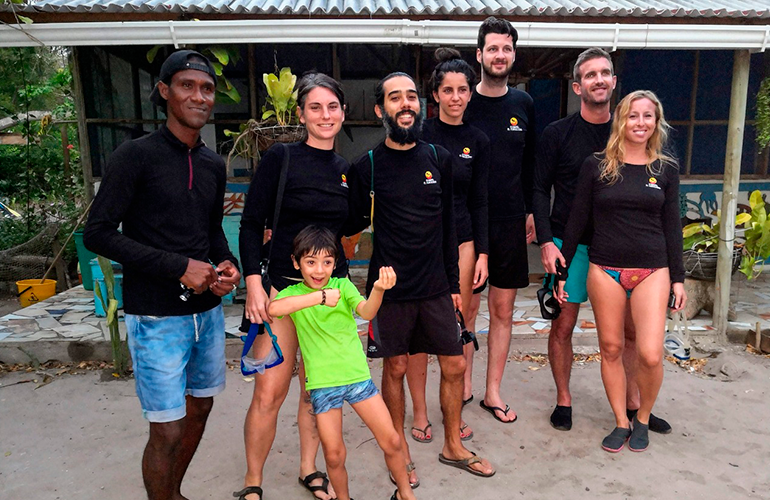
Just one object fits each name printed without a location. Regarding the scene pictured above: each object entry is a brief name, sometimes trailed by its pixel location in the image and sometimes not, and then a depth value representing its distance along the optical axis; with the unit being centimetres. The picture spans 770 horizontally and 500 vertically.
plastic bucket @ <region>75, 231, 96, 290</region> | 639
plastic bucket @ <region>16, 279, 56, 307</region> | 694
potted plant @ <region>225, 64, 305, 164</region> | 501
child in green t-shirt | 246
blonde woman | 316
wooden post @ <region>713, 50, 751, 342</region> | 489
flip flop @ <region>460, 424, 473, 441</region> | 350
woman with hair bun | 313
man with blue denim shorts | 224
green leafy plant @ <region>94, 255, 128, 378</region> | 434
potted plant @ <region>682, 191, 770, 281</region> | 530
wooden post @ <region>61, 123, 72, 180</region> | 923
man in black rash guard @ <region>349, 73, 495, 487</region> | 277
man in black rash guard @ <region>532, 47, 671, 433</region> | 334
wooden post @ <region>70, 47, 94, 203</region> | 588
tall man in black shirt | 341
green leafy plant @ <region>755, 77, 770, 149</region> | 554
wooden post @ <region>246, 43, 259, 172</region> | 616
